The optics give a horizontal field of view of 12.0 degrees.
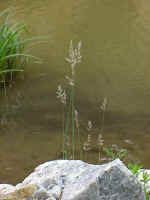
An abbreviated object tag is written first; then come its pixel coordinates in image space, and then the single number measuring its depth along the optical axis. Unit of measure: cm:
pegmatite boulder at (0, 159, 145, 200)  272
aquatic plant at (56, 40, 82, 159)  582
